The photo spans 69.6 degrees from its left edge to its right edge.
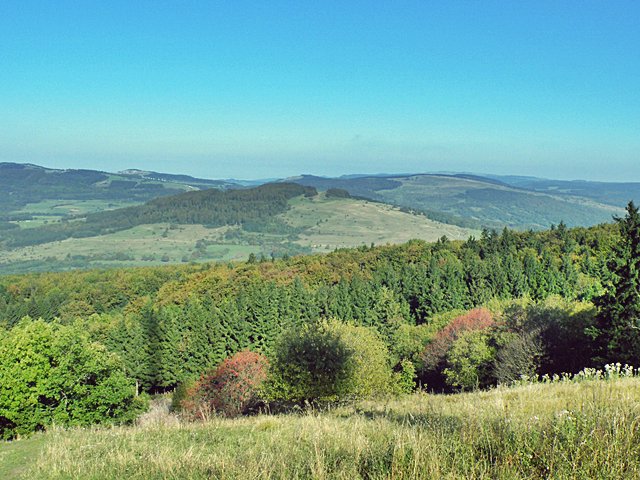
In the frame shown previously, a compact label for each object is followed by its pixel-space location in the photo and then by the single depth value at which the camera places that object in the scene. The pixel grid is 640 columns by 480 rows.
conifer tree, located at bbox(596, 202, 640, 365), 35.44
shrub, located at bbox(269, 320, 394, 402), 35.12
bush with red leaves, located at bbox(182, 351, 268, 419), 46.97
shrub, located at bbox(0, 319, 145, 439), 35.12
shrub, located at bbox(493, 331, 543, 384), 36.34
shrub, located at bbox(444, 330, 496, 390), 44.16
